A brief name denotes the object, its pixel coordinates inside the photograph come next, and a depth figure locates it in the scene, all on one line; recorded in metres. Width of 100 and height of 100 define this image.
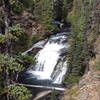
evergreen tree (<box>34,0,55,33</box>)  51.37
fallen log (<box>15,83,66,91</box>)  32.88
